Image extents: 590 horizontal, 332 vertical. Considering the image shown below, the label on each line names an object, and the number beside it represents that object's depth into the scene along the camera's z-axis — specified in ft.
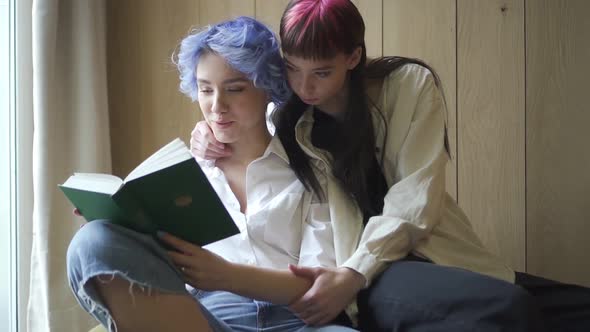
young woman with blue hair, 3.06
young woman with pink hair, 3.55
